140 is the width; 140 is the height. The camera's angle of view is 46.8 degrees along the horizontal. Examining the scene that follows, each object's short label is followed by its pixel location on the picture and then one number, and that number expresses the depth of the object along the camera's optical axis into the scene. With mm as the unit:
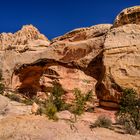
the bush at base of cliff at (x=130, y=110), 10466
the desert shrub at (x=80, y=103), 11769
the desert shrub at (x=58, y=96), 14317
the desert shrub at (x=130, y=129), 8884
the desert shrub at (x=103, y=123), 9948
